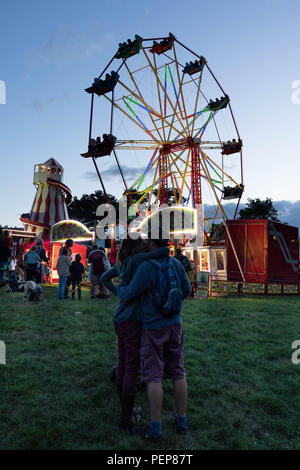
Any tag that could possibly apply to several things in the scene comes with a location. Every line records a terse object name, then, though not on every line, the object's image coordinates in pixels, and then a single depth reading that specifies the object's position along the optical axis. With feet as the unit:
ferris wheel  55.77
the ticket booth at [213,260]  47.56
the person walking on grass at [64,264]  31.60
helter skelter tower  84.94
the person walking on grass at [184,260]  34.40
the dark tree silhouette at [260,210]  176.55
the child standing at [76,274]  34.12
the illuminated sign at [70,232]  59.72
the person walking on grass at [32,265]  29.43
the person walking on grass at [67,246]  32.11
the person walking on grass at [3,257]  24.99
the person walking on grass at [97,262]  32.40
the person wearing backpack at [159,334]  8.20
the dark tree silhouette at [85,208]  175.42
